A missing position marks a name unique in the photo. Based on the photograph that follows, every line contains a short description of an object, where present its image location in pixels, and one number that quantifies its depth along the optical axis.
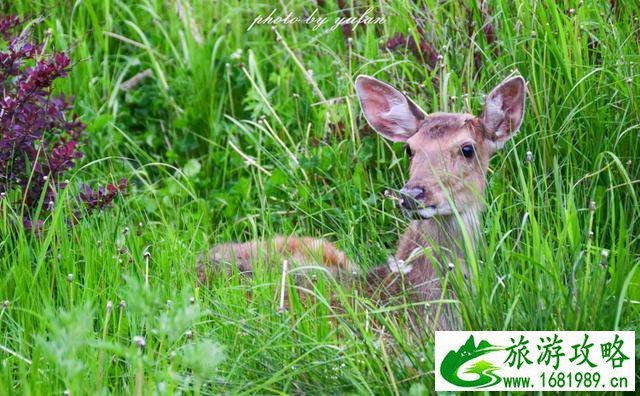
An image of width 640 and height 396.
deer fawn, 8.35
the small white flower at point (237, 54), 11.94
